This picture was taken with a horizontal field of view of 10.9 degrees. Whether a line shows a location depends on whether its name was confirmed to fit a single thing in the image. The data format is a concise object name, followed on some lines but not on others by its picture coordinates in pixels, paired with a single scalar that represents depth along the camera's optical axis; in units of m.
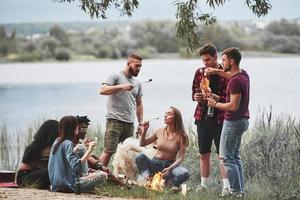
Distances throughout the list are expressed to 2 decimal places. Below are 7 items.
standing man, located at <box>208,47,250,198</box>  11.69
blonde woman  12.61
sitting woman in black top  12.70
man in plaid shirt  12.23
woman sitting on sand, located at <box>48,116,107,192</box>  12.23
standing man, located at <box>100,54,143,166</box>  13.03
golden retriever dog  13.14
